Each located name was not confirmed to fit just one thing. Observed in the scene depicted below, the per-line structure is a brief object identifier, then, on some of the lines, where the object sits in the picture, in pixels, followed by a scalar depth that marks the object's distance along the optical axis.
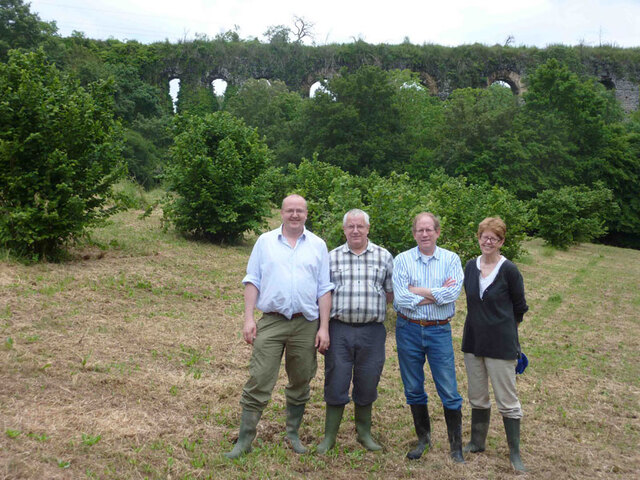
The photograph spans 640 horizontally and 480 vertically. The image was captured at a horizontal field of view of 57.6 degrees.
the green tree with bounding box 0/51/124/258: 8.19
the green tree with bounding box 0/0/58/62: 32.41
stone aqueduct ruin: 48.12
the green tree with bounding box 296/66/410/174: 32.00
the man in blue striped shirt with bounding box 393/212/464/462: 4.04
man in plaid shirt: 4.07
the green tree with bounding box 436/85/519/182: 31.31
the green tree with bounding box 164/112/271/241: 12.67
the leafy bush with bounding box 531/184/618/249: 23.02
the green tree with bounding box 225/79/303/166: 34.19
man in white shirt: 3.99
